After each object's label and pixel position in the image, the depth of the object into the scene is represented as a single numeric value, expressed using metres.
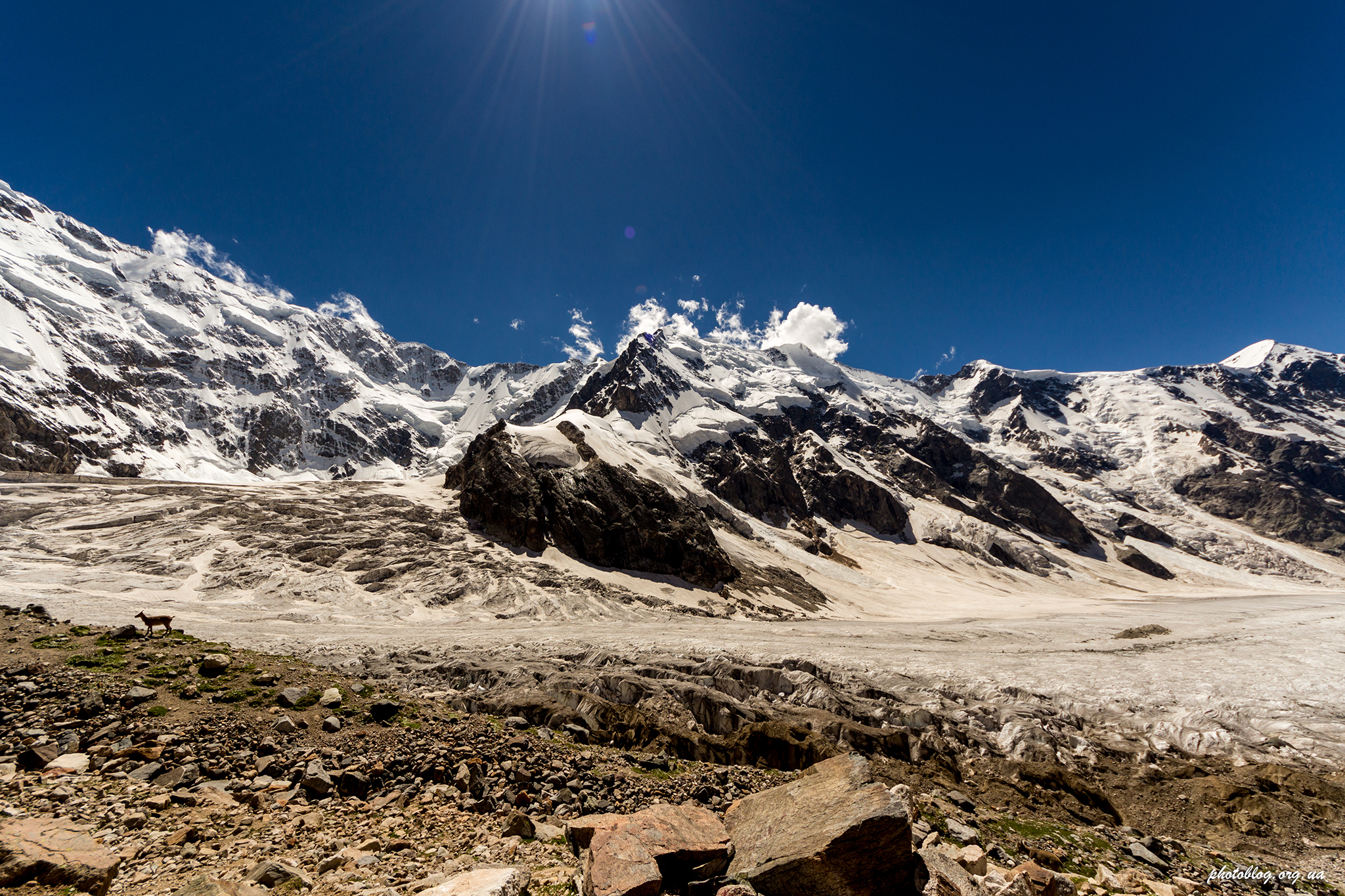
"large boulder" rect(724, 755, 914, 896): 7.12
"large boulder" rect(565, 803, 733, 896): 6.66
